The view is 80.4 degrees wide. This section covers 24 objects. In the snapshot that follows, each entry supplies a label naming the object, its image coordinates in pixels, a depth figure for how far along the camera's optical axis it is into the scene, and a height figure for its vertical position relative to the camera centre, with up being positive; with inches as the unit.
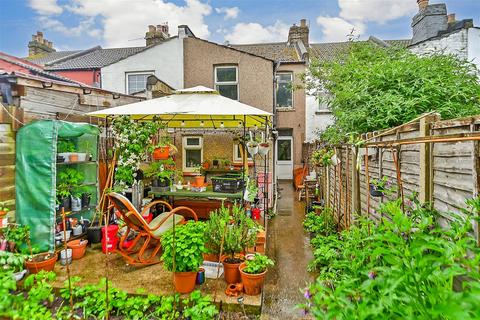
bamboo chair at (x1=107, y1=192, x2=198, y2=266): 145.3 -38.6
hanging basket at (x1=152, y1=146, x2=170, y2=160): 221.1 +5.6
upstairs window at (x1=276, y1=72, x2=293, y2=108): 487.2 +116.6
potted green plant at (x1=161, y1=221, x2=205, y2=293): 121.4 -41.0
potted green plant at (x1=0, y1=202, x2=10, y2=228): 145.9 -27.6
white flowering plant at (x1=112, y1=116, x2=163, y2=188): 207.3 +10.3
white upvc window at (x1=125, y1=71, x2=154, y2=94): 410.9 +114.2
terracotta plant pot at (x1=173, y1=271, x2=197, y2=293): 125.4 -54.0
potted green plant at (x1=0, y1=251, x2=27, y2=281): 79.8 -29.2
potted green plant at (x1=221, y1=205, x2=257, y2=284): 136.4 -42.8
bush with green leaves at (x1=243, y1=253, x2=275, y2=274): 129.5 -49.4
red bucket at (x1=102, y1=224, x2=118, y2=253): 173.2 -48.2
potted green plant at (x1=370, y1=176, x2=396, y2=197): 109.5 -11.9
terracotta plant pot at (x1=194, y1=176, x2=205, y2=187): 232.3 -17.9
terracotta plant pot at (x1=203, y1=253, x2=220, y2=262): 151.6 -52.4
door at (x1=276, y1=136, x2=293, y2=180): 511.5 +0.1
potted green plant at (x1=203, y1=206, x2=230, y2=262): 141.9 -36.8
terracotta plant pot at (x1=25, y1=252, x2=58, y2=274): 142.9 -52.0
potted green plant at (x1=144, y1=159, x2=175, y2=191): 214.2 -11.6
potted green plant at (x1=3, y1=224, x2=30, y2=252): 149.1 -39.2
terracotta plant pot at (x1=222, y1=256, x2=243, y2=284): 135.8 -54.3
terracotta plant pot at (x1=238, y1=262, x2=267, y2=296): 125.7 -55.2
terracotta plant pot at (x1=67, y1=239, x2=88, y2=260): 164.4 -51.2
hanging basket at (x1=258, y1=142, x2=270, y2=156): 208.1 +7.6
